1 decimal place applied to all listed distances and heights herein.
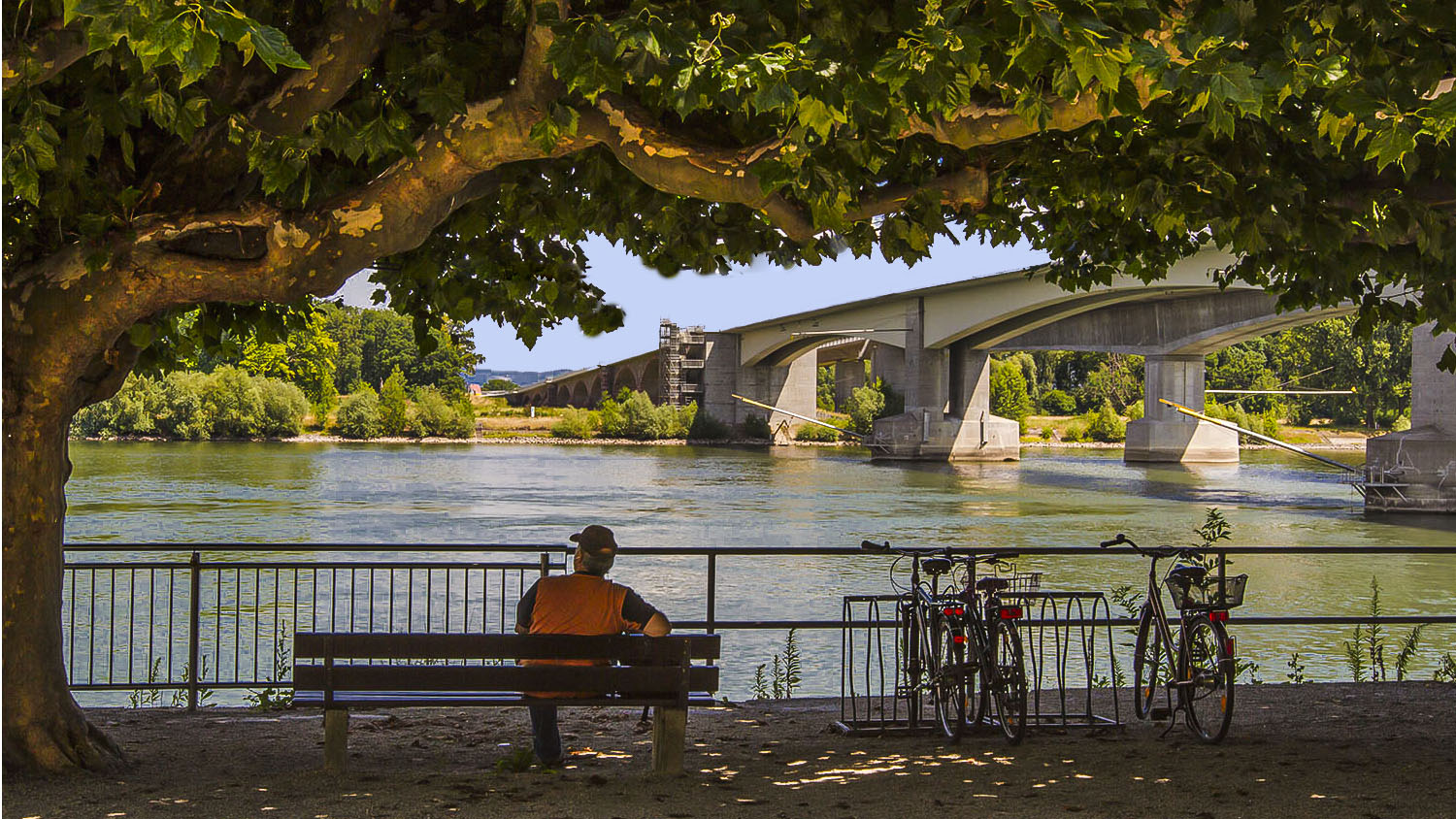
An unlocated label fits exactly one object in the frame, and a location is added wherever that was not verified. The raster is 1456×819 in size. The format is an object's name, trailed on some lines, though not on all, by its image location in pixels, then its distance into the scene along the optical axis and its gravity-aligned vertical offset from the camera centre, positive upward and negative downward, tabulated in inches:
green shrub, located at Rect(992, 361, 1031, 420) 3841.0 +150.5
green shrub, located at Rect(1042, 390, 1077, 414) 4249.5 +136.6
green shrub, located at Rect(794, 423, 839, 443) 3260.3 +26.4
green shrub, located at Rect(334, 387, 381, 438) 3115.2 +48.8
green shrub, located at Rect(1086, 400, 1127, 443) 3582.7 +57.3
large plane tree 168.4 +47.0
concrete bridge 1851.6 +172.2
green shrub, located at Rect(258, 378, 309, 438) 2893.7 +67.1
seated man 248.4 -29.1
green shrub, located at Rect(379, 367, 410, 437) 3169.3 +72.6
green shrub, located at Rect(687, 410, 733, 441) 3189.0 +35.2
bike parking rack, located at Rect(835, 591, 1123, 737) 299.1 -61.7
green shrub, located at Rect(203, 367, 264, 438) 2837.1 +75.4
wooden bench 238.7 -40.4
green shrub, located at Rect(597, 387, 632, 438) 3368.6 +56.7
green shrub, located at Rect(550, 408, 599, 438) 3444.9 +44.4
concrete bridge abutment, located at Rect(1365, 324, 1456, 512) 1343.5 -0.5
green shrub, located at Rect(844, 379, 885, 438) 3346.5 +90.2
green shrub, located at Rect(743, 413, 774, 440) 3189.0 +38.4
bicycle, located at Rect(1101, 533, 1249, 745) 285.7 -42.7
